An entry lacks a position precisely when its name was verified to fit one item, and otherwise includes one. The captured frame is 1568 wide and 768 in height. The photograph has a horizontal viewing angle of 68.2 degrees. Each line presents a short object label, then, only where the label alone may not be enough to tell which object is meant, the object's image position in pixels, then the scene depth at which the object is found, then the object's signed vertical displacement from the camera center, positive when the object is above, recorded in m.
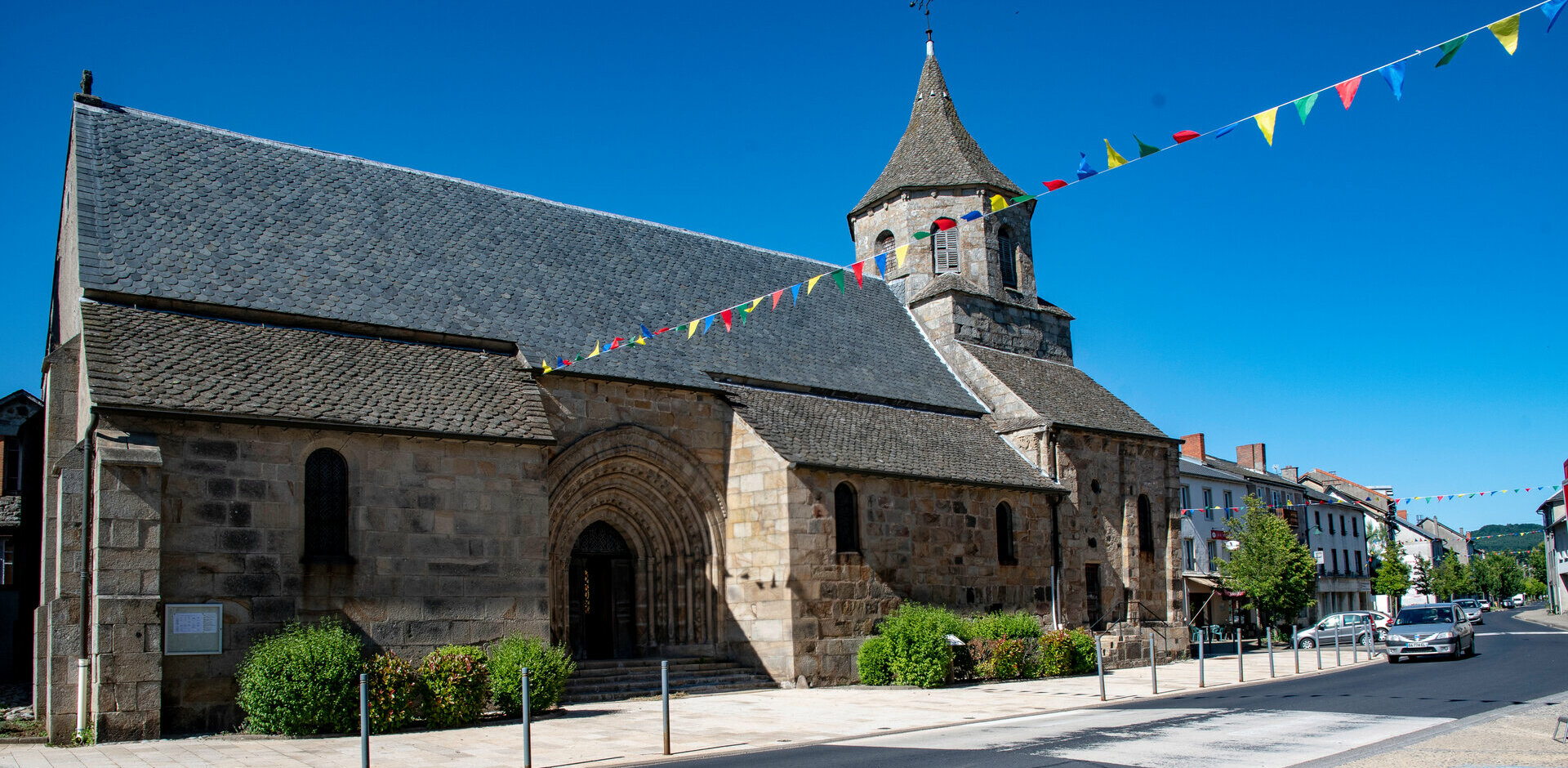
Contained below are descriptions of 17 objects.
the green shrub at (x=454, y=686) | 13.40 -1.76
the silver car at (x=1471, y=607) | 56.33 -5.43
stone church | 13.64 +1.43
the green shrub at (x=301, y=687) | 12.63 -1.60
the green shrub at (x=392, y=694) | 12.98 -1.76
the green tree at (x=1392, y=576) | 58.62 -3.68
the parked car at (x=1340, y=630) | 31.86 -3.46
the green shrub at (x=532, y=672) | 14.12 -1.72
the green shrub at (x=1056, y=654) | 20.70 -2.49
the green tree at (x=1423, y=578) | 74.75 -5.08
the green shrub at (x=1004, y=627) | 20.27 -1.94
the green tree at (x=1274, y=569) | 35.19 -1.84
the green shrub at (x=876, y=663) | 18.92 -2.30
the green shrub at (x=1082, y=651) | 21.33 -2.52
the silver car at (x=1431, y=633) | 22.52 -2.56
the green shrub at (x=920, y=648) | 18.58 -2.06
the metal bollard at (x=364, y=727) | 9.32 -1.54
